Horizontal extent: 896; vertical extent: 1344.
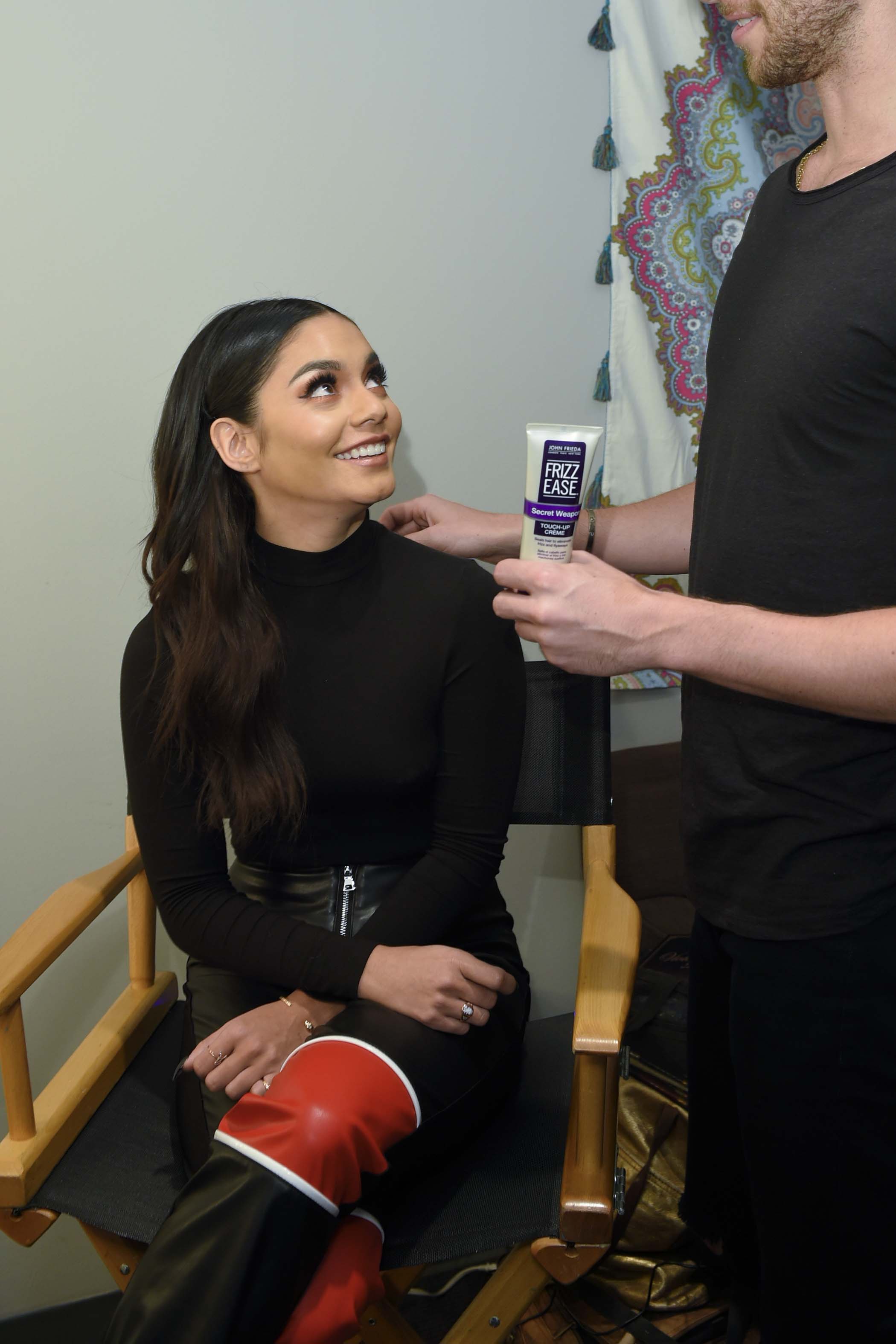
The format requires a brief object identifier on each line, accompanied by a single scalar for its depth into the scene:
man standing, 0.90
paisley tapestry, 1.72
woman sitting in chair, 1.22
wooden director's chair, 1.12
